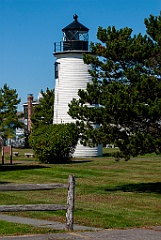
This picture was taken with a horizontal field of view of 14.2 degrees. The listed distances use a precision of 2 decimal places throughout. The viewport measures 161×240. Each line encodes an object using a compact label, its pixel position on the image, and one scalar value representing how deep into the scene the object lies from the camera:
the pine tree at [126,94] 22.14
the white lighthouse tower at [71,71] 47.59
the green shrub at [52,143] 40.81
